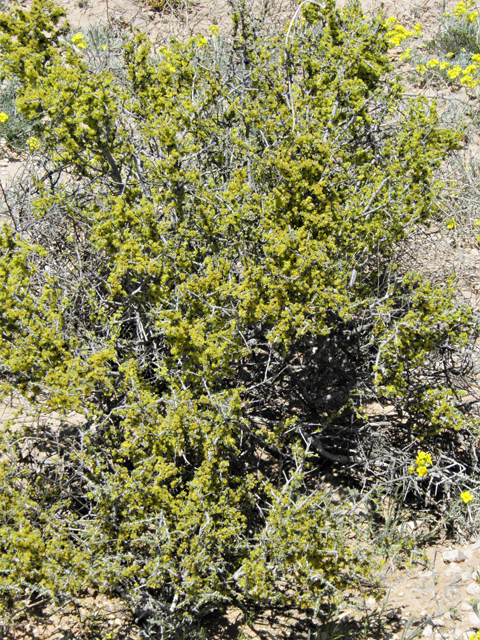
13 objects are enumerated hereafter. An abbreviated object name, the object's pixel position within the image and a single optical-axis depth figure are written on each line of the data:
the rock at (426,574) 3.35
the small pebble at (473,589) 3.15
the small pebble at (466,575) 3.26
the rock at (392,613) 3.18
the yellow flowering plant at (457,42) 6.97
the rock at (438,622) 3.09
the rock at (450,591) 3.20
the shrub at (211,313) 2.81
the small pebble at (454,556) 3.38
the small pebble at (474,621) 3.03
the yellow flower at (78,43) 4.33
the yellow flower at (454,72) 6.08
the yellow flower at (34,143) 3.67
